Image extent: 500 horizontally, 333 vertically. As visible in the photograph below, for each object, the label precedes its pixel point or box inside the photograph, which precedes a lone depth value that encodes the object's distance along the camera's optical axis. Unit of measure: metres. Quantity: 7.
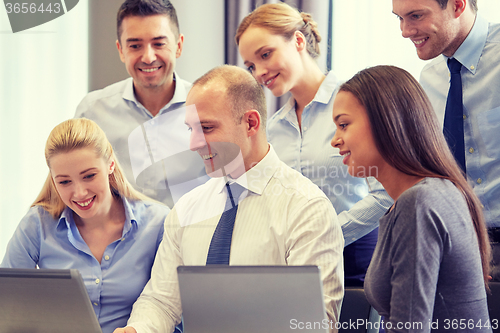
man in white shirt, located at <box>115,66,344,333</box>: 2.69
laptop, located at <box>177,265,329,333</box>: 2.39
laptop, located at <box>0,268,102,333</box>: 2.48
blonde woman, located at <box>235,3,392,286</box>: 2.98
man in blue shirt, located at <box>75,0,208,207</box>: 3.09
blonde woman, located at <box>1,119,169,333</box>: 2.83
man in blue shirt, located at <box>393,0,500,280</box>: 2.84
